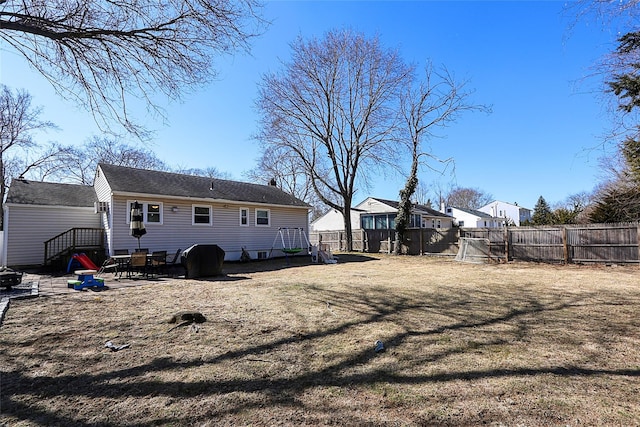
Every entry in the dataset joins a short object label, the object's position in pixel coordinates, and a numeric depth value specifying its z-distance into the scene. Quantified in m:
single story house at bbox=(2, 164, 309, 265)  11.33
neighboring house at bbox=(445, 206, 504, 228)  42.59
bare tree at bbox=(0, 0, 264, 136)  4.50
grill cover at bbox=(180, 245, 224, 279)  9.20
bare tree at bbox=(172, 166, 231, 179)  36.23
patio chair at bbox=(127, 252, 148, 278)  9.00
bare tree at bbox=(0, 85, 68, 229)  14.51
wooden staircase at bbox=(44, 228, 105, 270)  11.27
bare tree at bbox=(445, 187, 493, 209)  58.56
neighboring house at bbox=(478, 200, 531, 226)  50.41
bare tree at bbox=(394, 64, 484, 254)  18.27
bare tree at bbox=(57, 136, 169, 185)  25.88
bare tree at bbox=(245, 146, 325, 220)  20.62
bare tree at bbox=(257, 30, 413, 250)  18.34
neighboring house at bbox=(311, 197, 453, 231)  26.17
